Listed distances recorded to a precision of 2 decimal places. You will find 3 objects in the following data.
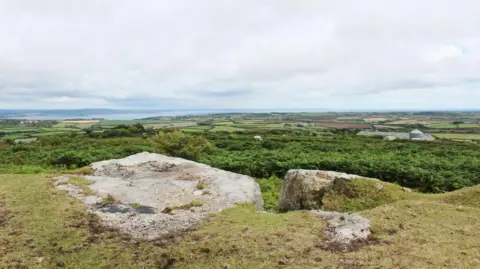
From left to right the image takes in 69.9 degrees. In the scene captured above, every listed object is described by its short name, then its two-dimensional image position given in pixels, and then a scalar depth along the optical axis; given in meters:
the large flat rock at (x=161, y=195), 11.95
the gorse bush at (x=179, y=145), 35.44
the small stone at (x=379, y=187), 15.34
